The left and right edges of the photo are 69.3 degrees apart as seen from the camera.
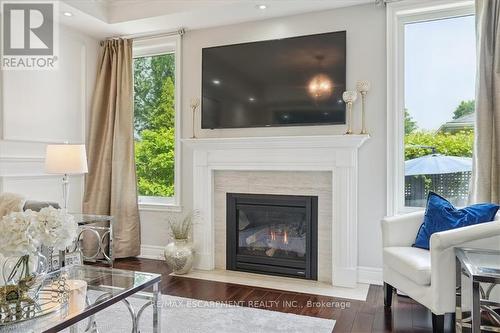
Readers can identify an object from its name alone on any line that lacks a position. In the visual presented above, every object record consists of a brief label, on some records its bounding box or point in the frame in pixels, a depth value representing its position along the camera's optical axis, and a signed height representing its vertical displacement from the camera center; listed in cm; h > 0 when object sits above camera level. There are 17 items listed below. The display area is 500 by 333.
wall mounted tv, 347 +87
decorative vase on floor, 360 -88
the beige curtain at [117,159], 420 +11
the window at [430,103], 325 +61
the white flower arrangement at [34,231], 144 -27
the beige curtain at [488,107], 287 +49
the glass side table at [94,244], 413 -88
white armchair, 218 -63
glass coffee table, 148 -63
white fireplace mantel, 332 +2
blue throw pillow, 246 -34
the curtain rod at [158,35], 410 +156
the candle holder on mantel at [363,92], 333 +71
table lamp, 323 +8
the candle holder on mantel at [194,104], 391 +71
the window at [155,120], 429 +58
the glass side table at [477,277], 175 -53
